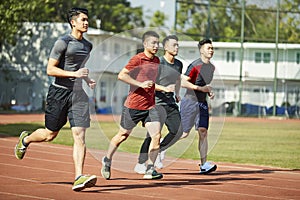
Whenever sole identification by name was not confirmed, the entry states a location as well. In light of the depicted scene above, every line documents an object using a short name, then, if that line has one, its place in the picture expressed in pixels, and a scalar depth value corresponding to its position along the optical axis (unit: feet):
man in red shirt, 35.27
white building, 177.68
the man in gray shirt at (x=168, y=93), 38.09
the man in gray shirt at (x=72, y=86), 30.66
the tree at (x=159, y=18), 267.31
